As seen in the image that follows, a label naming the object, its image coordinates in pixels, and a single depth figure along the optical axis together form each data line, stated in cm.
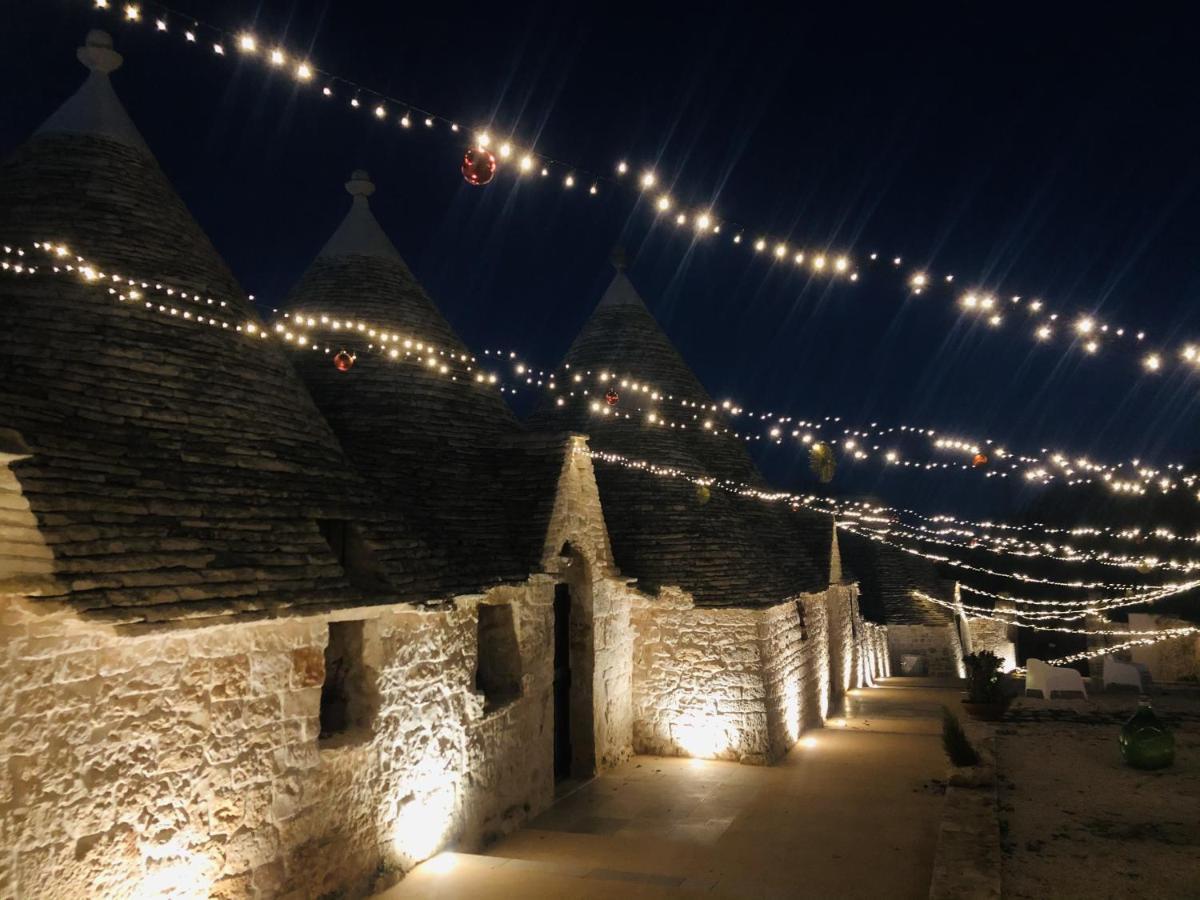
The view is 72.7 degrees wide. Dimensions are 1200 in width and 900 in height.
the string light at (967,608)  2295
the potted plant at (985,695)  1185
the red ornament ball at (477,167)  594
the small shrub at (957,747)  844
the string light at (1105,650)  1703
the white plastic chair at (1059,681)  1499
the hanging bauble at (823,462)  1344
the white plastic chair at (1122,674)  1558
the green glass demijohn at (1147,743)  873
